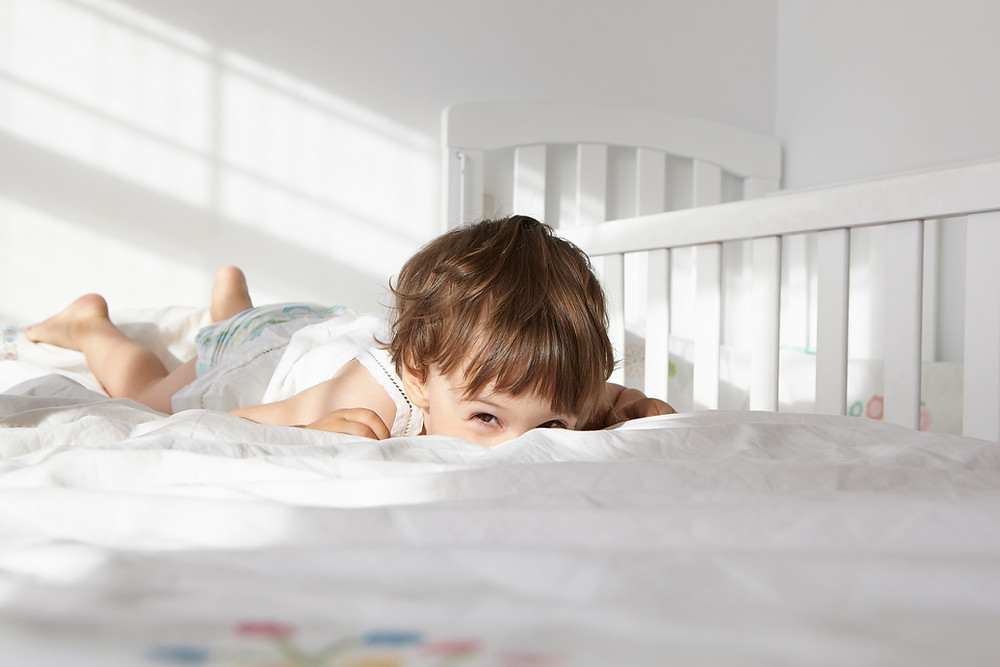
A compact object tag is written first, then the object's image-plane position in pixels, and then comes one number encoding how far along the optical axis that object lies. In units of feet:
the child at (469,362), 2.43
